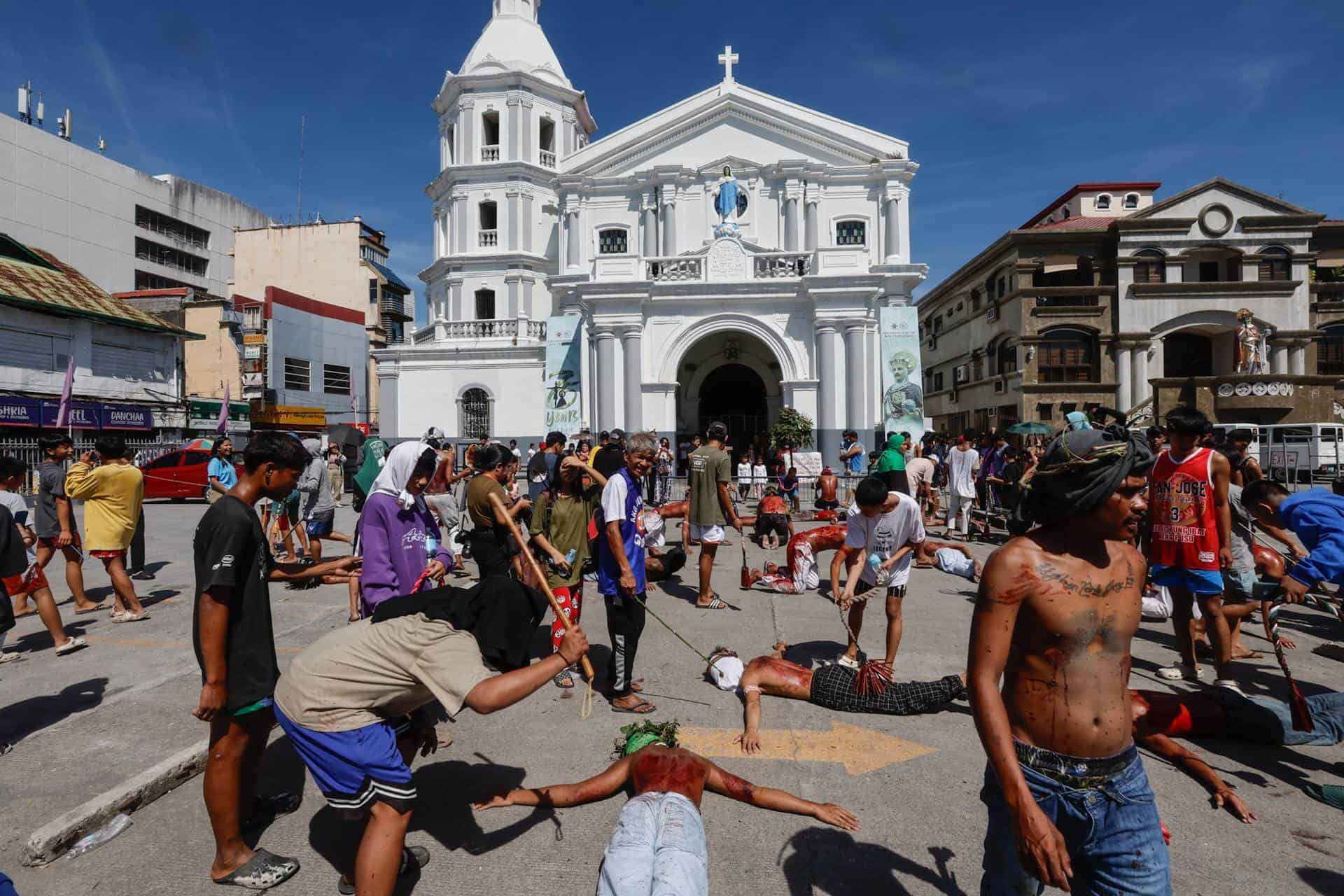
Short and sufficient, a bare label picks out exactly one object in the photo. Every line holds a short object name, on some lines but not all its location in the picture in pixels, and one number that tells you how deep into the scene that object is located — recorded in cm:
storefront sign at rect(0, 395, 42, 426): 1931
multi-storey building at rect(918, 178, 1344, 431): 2994
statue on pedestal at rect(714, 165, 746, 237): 2211
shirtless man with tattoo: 190
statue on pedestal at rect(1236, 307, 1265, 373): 2894
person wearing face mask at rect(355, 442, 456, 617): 386
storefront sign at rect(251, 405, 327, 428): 3153
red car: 1684
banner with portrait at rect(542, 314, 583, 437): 2242
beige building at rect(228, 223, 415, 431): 4072
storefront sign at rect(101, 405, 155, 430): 2200
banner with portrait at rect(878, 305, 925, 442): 2075
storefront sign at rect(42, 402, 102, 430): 2062
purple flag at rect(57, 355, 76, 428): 1927
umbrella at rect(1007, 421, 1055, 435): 1691
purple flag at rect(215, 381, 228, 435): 2484
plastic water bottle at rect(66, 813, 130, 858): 298
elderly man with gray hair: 452
